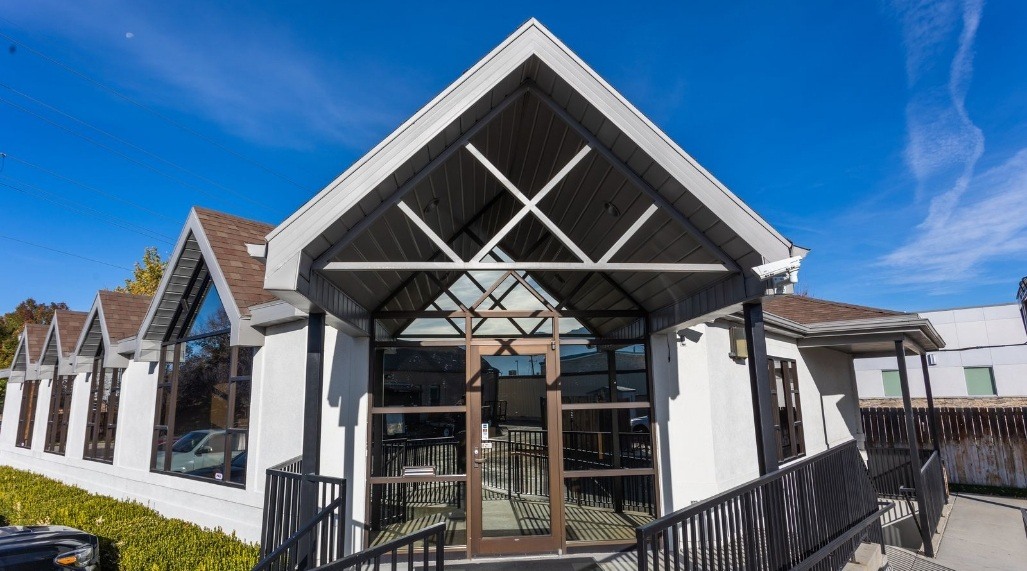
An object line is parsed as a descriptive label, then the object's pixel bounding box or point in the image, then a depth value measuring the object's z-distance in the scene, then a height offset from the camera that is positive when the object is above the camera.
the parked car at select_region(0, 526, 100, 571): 5.09 -1.58
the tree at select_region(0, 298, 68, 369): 26.16 +4.48
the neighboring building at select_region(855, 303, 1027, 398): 17.58 +0.40
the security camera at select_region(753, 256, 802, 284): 3.79 +0.79
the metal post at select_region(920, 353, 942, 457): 9.44 -0.69
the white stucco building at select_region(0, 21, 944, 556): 4.11 +0.59
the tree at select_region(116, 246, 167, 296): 23.53 +5.34
